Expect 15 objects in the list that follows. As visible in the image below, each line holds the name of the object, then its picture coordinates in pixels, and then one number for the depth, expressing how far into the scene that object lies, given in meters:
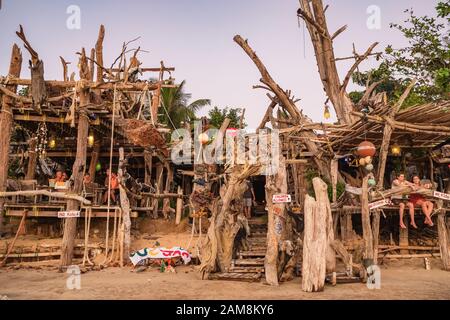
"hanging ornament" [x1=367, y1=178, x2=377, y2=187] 10.03
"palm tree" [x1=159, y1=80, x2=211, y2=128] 22.11
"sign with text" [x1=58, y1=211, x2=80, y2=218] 10.74
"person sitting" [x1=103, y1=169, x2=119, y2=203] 13.43
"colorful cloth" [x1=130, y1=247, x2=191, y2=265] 11.52
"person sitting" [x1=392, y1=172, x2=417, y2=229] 11.28
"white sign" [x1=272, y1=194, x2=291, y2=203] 9.16
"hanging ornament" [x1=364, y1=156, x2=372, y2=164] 9.58
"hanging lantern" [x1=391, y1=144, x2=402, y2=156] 13.13
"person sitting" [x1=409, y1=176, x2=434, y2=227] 11.11
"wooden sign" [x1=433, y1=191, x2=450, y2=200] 10.23
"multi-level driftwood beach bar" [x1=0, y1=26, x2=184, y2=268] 11.27
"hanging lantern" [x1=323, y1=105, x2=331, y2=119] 12.58
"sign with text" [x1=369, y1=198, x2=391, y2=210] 9.27
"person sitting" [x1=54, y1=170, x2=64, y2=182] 13.75
